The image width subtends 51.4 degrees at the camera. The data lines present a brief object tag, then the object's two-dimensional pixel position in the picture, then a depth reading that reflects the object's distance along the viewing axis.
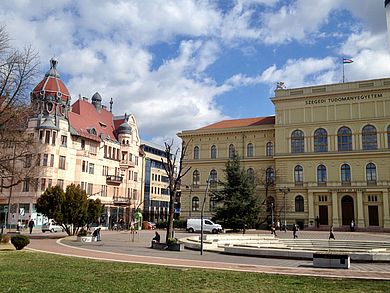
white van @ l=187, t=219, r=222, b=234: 48.62
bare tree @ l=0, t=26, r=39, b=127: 24.97
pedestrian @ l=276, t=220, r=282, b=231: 58.44
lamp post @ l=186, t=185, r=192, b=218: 71.11
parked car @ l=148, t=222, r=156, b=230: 63.22
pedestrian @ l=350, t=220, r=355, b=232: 54.19
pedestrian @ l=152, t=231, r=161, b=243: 29.33
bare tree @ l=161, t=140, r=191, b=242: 29.50
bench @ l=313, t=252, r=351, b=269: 18.09
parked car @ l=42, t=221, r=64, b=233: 52.80
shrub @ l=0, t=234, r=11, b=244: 27.30
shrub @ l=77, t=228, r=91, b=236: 34.31
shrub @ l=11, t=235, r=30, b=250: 23.45
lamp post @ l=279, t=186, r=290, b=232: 61.67
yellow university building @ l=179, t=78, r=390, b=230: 58.31
